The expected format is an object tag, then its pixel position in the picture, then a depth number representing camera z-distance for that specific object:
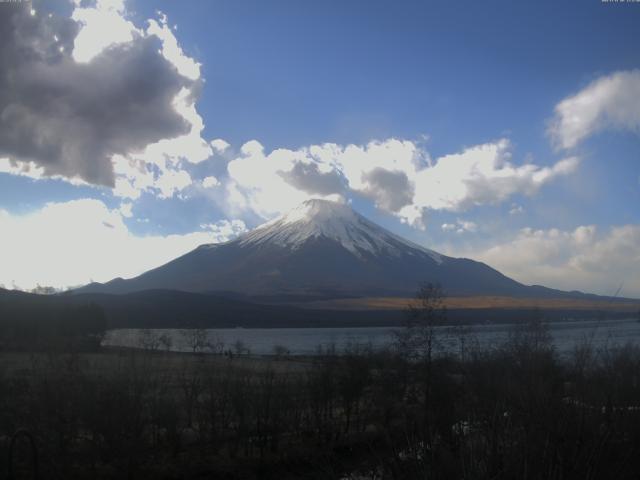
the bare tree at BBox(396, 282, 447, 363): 30.19
